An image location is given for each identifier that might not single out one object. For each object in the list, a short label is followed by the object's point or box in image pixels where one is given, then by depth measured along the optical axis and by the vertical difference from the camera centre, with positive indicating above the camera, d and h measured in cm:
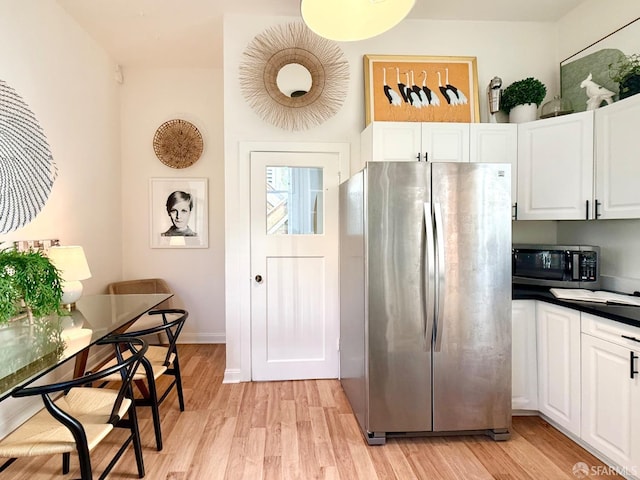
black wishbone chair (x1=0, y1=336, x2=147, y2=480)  133 -82
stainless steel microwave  238 -25
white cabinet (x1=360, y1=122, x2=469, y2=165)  264 +69
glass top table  123 -46
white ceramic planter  273 +93
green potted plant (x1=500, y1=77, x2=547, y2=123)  273 +105
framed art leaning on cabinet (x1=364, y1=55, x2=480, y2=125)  289 +120
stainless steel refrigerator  211 -41
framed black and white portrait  393 +23
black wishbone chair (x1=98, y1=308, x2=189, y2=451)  198 -85
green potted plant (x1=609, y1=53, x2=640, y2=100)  210 +97
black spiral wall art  220 +48
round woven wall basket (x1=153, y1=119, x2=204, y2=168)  389 +101
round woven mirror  293 +132
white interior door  301 -28
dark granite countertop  176 -43
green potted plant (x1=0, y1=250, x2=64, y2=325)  153 -24
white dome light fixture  157 +101
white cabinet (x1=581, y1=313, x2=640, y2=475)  172 -84
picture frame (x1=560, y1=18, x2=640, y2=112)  240 +127
